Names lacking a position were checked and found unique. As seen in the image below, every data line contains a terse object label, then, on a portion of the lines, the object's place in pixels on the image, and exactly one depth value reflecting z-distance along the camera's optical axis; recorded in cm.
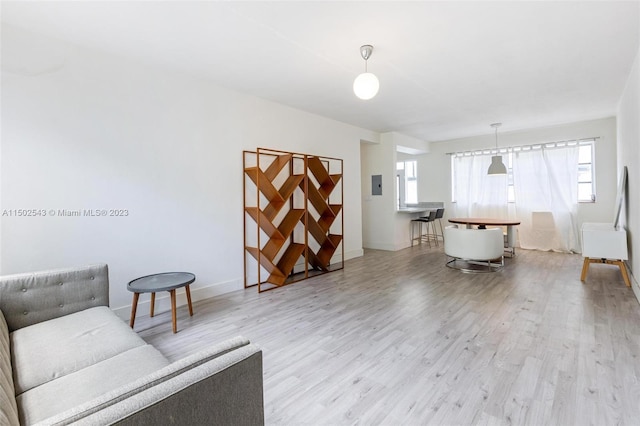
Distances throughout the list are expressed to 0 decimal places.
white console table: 355
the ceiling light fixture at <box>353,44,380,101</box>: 254
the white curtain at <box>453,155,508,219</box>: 655
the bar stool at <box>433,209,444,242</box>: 670
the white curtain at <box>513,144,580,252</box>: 577
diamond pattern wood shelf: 390
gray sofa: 76
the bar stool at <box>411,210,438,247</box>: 668
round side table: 251
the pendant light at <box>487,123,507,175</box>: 578
